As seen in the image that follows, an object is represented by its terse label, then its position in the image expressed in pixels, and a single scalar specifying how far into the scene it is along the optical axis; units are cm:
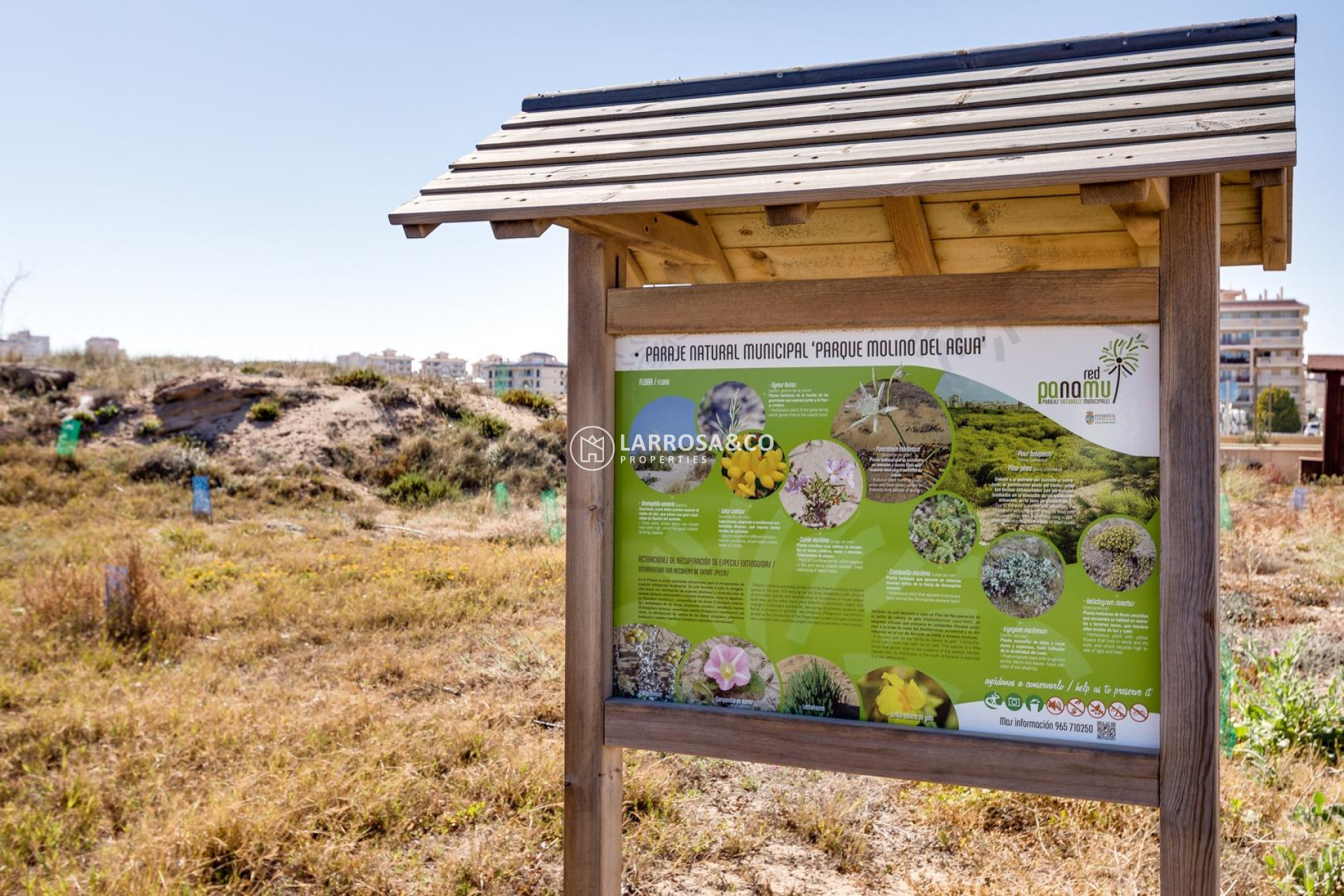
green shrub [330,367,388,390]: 2239
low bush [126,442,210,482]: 1634
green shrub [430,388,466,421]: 2212
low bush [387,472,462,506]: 1705
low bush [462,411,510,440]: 2088
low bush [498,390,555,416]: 2395
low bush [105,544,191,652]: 705
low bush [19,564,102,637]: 716
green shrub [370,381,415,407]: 2170
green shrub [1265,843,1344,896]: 329
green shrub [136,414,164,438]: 1916
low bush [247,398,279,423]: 1997
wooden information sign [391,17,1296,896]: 246
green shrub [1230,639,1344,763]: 480
